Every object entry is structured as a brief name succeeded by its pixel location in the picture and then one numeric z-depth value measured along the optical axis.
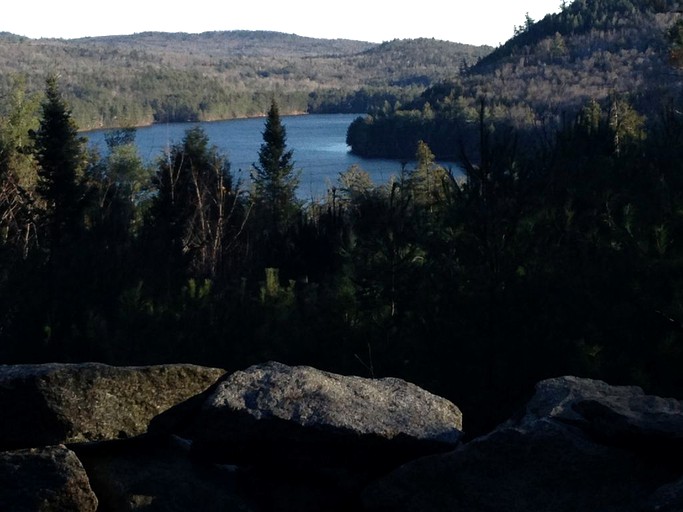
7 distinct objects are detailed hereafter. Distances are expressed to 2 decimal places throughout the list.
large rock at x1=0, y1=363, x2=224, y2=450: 6.38
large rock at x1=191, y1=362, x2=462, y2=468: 6.28
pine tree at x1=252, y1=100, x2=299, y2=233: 69.00
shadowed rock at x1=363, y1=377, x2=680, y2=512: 5.70
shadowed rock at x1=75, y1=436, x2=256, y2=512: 6.31
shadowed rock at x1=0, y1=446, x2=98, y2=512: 6.03
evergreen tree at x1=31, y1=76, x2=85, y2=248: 42.38
